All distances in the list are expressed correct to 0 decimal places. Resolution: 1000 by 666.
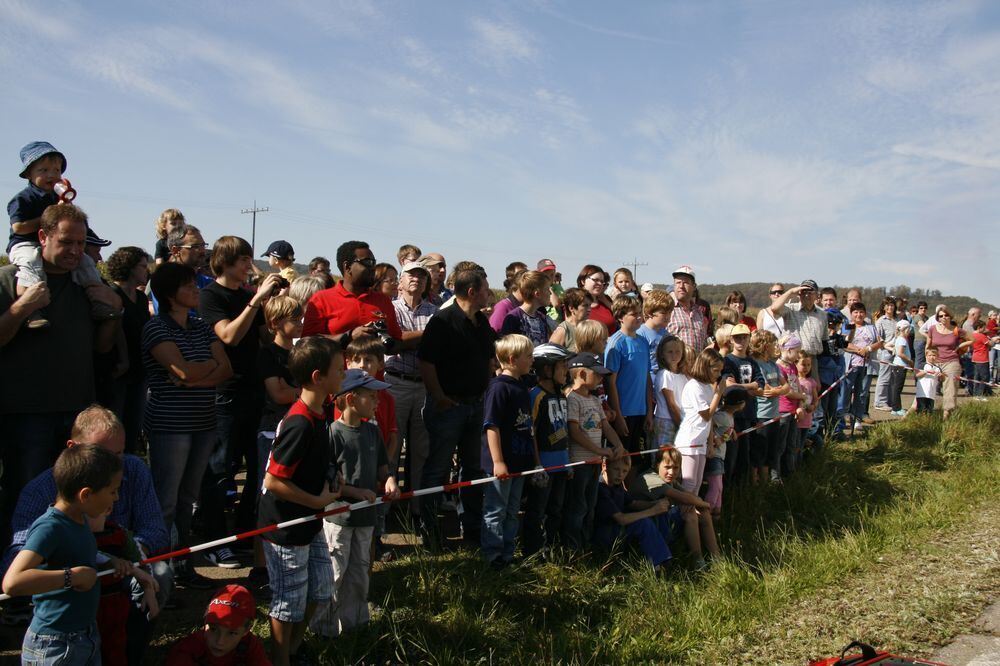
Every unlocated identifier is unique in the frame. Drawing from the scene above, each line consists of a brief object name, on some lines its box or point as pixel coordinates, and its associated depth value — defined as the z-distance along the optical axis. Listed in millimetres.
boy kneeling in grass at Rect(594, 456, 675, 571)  6246
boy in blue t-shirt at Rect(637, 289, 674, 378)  7699
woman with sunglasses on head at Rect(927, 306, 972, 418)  14203
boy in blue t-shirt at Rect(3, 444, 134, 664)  3154
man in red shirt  5992
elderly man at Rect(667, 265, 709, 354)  9023
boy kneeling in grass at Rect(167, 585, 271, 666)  3605
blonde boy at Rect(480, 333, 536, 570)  5605
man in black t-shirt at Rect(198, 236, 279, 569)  5637
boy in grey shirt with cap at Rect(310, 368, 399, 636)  4508
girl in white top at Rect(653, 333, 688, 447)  7238
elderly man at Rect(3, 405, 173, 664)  3688
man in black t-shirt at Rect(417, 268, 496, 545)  6246
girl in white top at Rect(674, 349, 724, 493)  6879
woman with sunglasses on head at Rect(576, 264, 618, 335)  8305
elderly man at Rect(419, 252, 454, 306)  8078
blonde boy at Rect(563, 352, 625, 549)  6051
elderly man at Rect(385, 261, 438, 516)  6516
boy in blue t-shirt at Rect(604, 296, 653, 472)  7281
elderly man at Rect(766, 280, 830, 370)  10641
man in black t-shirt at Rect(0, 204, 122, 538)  4285
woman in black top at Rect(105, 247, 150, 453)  5414
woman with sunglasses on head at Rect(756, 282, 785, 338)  10539
